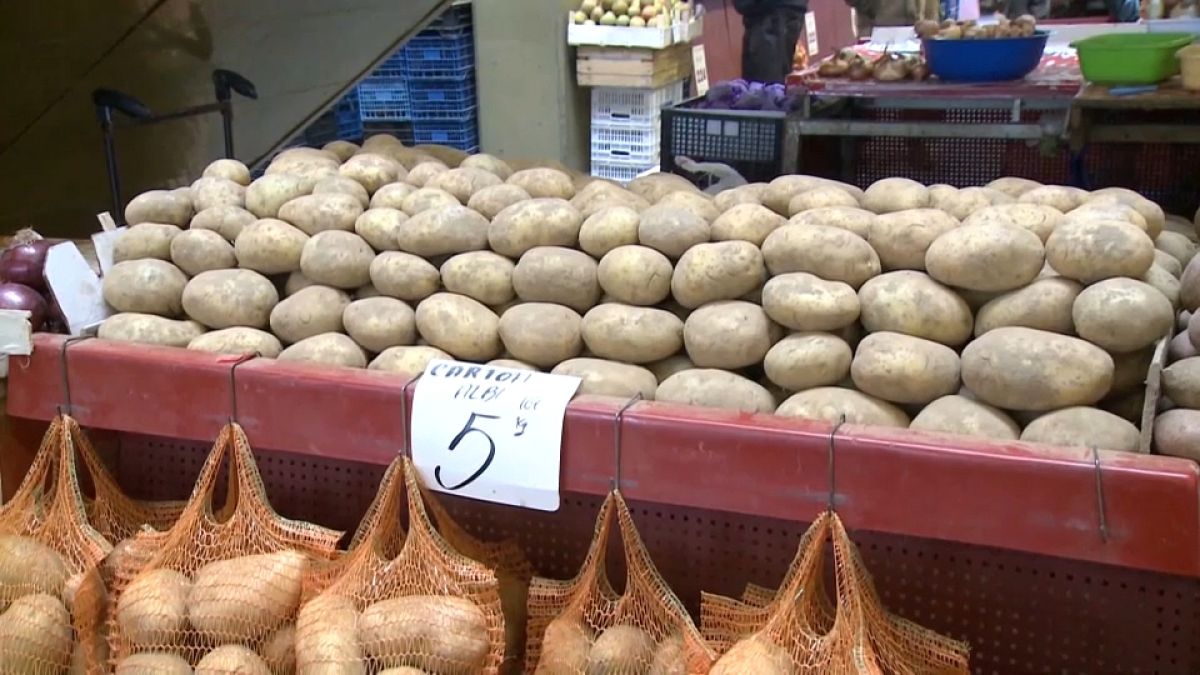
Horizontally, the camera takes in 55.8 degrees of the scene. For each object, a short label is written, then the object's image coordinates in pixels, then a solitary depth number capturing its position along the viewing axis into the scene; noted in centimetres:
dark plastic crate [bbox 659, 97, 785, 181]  486
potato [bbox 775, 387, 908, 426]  179
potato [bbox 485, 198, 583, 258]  216
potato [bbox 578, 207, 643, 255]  212
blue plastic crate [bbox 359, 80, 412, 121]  705
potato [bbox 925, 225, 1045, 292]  184
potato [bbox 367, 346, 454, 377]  205
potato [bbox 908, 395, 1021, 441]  172
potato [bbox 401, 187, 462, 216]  230
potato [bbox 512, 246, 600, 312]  209
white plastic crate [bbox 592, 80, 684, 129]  720
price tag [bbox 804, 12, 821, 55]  1000
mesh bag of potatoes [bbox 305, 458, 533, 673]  194
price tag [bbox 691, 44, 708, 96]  776
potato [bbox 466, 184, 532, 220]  231
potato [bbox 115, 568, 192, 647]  189
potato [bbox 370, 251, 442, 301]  218
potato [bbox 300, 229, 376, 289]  222
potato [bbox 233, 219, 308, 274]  228
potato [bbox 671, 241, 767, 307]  198
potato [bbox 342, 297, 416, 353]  212
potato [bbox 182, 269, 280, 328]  224
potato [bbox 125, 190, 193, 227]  249
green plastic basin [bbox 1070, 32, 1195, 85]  422
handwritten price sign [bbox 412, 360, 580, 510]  183
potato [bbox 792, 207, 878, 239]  205
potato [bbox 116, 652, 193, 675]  185
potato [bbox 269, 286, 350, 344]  219
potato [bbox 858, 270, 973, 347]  187
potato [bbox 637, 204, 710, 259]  207
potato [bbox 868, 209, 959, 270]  196
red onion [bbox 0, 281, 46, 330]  228
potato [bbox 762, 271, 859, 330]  188
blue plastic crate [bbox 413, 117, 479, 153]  720
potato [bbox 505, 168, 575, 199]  244
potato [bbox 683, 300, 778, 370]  192
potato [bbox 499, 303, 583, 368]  203
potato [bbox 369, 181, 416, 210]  240
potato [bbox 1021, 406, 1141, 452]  165
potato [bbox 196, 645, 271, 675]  184
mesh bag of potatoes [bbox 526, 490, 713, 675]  178
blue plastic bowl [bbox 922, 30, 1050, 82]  465
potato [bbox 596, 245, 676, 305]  203
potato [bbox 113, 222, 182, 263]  240
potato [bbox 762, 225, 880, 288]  194
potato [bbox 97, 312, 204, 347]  223
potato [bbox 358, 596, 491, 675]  180
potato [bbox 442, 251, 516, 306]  214
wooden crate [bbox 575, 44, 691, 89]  699
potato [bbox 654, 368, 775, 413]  188
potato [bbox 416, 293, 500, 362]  208
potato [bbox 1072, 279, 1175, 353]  173
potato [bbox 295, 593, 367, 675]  177
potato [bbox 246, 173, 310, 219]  243
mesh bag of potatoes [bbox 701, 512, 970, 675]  164
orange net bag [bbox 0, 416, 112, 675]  198
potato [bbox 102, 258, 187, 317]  231
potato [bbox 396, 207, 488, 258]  219
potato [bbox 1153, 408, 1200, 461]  157
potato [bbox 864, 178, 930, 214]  218
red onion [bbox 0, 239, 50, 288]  235
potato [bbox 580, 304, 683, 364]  199
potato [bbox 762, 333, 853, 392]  186
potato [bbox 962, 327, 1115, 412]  171
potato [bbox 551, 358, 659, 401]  192
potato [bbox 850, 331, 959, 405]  180
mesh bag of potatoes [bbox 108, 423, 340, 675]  188
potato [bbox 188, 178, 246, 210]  247
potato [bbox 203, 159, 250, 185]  262
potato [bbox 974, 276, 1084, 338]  182
